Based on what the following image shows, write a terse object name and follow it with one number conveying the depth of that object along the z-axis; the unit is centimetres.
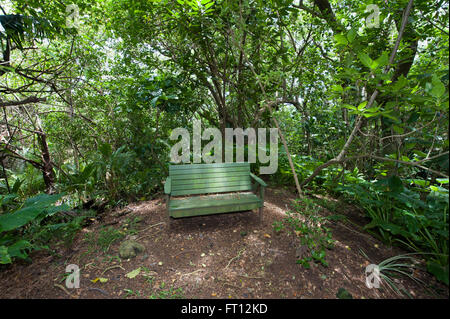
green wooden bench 279
